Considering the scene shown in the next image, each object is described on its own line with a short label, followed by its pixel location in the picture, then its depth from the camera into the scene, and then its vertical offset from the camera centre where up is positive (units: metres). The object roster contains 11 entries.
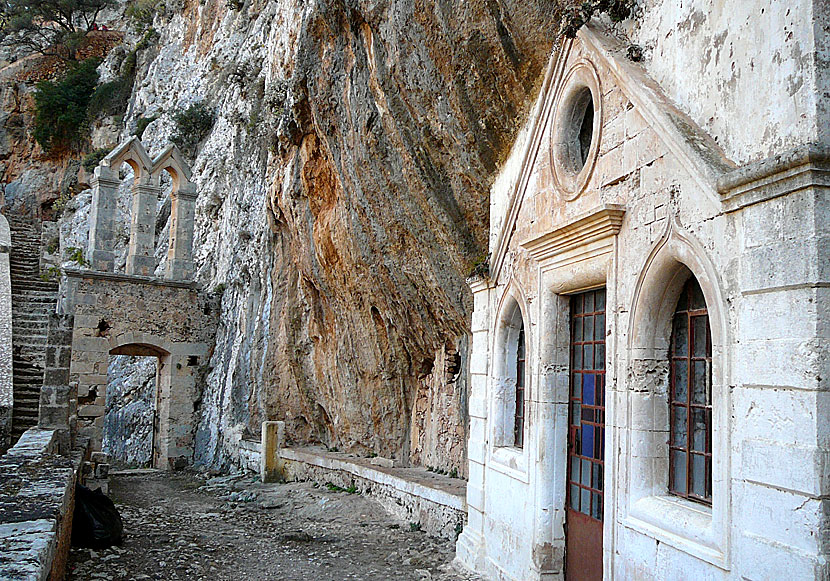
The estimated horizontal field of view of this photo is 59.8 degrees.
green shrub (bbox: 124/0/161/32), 30.77 +14.85
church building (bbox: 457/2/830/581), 3.47 +0.27
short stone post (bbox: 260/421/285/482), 13.42 -1.59
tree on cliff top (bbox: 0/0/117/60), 33.84 +15.90
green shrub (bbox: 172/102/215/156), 23.00 +7.50
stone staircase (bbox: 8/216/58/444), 12.76 +0.60
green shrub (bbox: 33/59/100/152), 30.83 +10.69
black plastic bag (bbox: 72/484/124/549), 8.11 -1.84
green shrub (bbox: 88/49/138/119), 30.03 +11.11
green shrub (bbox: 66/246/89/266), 16.75 +2.38
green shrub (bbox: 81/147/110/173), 28.53 +7.95
